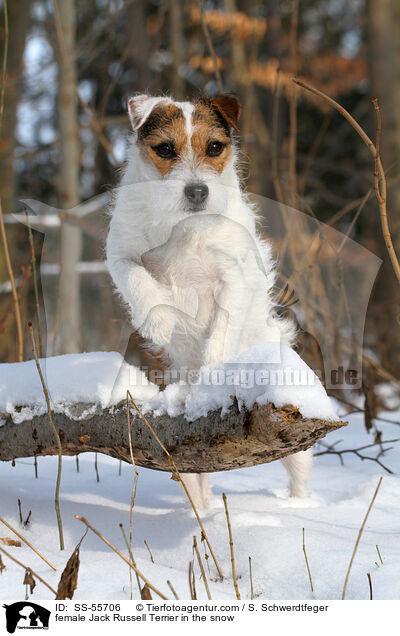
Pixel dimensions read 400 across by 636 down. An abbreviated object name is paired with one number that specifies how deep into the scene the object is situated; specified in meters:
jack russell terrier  2.31
